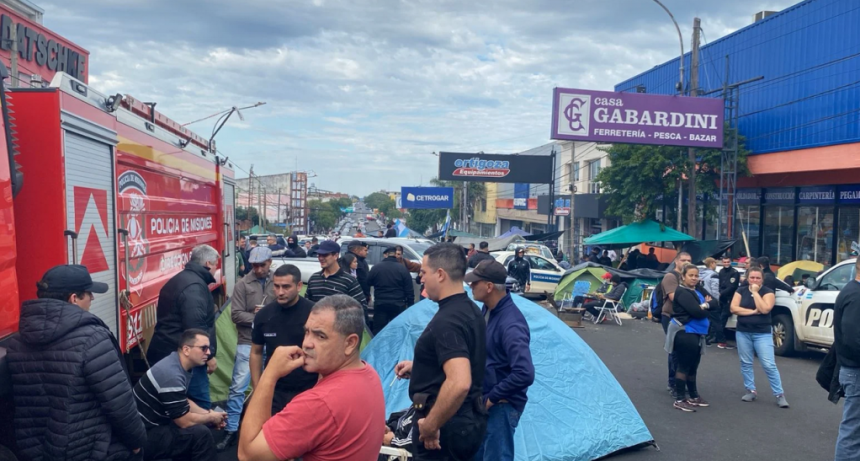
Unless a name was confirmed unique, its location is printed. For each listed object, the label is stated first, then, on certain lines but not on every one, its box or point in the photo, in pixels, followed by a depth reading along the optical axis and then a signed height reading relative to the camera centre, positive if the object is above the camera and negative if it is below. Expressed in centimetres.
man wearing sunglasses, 428 -135
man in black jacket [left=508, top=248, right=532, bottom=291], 1720 -169
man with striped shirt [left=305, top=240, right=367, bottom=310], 624 -73
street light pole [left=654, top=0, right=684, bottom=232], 1812 +359
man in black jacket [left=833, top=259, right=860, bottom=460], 489 -115
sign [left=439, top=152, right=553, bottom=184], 3756 +205
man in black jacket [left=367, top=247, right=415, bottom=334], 859 -112
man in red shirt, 230 -72
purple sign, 1750 +231
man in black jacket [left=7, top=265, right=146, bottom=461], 327 -90
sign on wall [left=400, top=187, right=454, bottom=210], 4762 +45
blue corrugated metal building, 1648 +215
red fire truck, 404 +0
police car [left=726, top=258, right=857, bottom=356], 1013 -166
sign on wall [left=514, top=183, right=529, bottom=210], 4612 +59
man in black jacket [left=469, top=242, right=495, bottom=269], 1312 -101
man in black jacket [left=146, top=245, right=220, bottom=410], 542 -92
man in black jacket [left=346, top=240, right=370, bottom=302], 938 -75
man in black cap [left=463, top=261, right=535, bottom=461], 382 -91
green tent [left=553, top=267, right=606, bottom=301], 1619 -182
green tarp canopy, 1917 -86
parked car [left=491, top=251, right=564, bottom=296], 1891 -207
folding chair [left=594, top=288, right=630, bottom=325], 1477 -236
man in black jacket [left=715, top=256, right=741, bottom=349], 1144 -142
